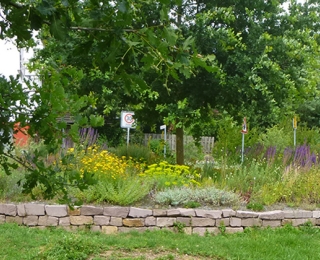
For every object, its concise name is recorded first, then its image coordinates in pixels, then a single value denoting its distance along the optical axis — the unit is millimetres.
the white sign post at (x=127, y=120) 10510
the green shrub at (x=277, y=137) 17250
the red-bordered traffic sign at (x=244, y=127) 9781
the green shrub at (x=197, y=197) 6941
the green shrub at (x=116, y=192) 6805
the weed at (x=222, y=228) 6652
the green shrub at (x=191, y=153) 14364
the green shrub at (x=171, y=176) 7551
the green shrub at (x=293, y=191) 7477
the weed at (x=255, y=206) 7004
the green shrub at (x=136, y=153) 10586
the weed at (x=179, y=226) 6559
